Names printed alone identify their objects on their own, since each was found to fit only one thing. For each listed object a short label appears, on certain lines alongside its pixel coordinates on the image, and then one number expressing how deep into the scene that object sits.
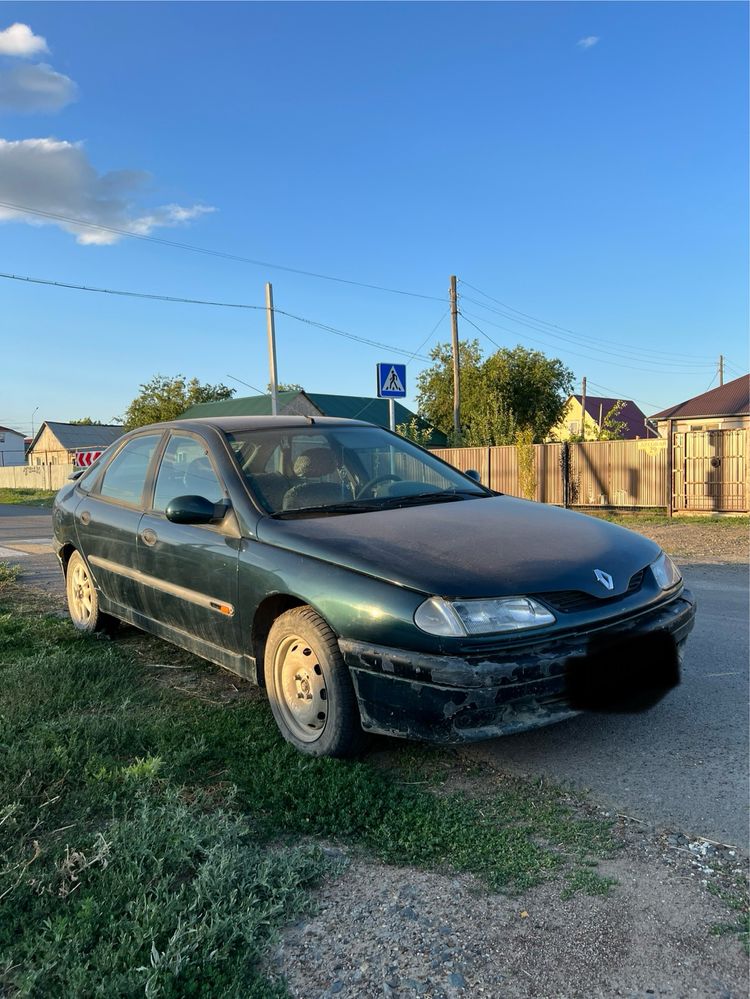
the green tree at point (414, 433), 29.11
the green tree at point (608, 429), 26.27
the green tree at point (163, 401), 50.47
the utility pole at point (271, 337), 22.67
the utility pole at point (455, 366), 26.14
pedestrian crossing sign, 12.15
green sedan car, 2.66
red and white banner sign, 20.95
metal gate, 14.78
